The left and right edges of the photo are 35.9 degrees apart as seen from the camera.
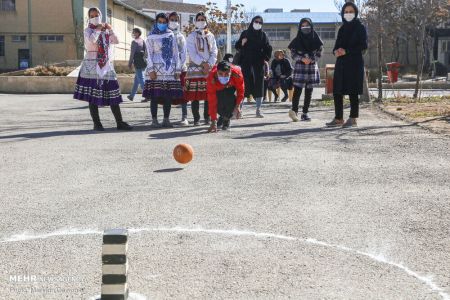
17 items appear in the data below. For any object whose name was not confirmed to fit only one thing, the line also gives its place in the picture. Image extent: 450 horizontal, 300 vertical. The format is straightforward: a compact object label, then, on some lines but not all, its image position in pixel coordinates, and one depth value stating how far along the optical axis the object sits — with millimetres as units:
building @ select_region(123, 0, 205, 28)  80875
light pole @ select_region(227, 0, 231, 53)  32094
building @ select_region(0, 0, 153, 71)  45562
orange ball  7434
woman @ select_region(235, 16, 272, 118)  12953
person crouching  10711
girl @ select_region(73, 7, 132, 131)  10688
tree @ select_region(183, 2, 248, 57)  40625
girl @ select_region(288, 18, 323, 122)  12211
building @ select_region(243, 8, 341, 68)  69250
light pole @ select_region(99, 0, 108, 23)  21562
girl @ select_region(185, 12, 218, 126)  11734
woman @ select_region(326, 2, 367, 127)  11367
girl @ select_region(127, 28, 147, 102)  17578
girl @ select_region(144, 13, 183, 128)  11430
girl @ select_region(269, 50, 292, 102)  20141
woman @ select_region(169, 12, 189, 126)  11641
